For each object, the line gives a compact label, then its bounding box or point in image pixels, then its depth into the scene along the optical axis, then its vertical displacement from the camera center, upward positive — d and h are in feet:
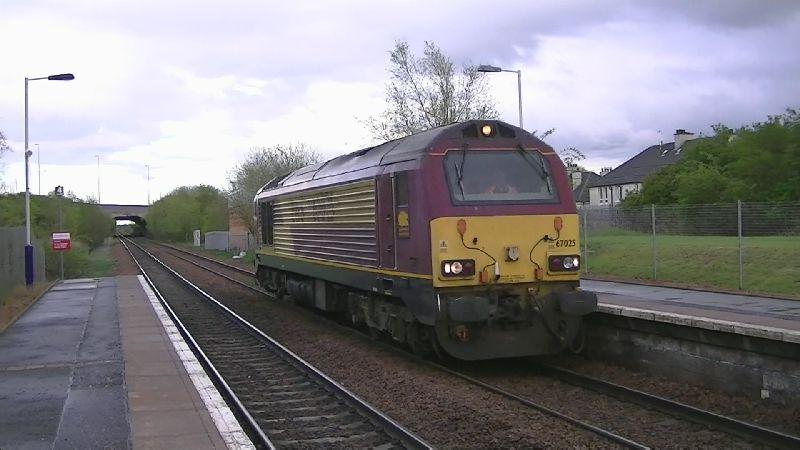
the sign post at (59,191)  133.65 +7.11
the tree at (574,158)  121.87 +9.72
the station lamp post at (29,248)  82.99 -1.39
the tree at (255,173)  183.11 +12.83
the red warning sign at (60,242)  97.66 -0.96
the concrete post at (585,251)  82.77 -3.02
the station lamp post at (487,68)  78.74 +15.13
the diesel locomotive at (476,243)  33.01 -0.81
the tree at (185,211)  315.23 +8.05
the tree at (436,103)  111.65 +16.98
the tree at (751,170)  127.95 +8.09
